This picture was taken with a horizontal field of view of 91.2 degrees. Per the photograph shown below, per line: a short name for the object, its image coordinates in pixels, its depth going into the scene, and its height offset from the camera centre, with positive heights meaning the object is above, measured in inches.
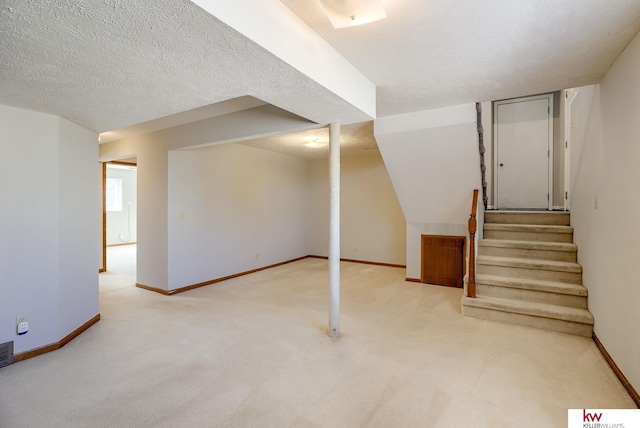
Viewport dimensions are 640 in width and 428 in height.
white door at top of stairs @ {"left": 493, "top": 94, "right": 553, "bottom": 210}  195.5 +38.2
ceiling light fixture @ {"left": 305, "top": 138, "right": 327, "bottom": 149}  202.7 +45.9
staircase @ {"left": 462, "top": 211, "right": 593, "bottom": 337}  125.5 -30.0
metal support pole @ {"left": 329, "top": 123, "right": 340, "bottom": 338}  124.6 +1.5
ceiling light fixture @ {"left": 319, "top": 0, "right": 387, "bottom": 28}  65.2 +43.1
